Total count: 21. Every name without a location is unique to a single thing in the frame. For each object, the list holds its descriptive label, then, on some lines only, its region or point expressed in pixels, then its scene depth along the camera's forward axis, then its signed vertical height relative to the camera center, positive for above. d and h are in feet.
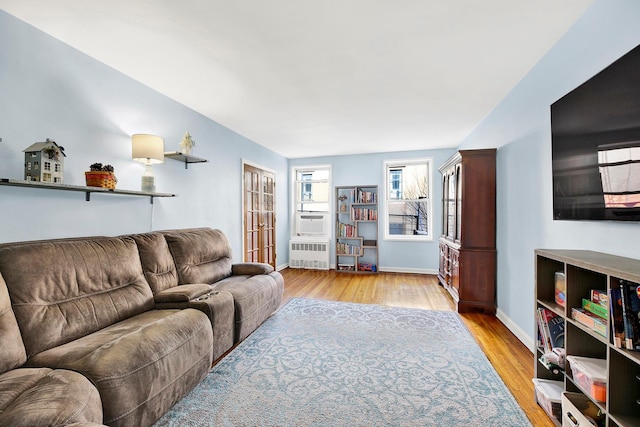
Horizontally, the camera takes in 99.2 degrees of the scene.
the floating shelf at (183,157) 9.51 +2.12
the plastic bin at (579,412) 4.26 -3.27
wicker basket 7.02 +0.91
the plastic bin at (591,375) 4.11 -2.55
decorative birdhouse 5.95 +1.15
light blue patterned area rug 5.37 -3.97
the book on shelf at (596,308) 4.23 -1.53
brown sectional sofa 3.99 -2.39
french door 15.12 -0.06
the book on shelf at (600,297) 4.23 -1.32
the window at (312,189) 20.11 +1.91
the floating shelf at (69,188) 5.39 +0.62
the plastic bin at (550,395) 5.16 -3.56
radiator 19.29 -2.89
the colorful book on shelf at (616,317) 3.77 -1.44
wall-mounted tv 4.36 +1.27
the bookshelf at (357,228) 18.65 -0.98
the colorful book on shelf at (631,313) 3.66 -1.33
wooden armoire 10.80 -0.72
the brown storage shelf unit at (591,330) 3.83 -1.84
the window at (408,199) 18.28 +1.01
